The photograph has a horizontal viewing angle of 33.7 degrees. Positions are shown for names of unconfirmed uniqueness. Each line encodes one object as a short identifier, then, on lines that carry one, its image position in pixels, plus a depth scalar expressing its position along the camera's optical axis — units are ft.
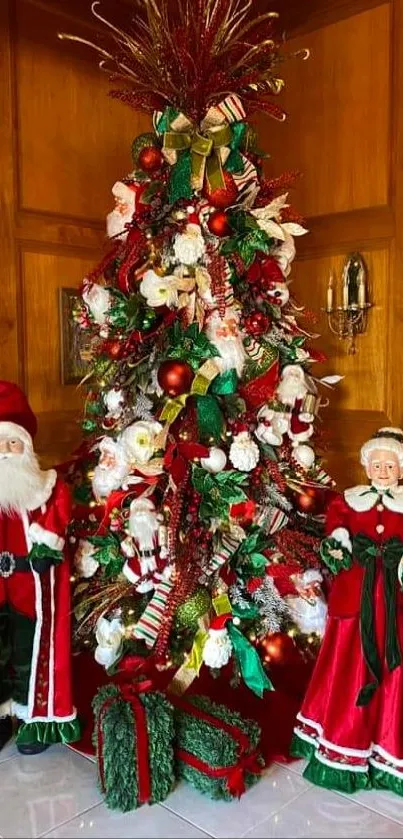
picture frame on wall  8.03
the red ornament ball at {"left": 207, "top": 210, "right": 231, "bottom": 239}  5.72
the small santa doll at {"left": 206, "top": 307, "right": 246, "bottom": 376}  5.70
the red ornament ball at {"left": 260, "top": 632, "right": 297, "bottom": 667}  5.88
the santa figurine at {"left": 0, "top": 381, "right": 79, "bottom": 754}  5.62
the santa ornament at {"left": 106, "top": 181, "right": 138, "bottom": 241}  6.13
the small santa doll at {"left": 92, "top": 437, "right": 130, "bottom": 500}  5.97
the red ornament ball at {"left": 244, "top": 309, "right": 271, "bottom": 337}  5.83
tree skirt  5.87
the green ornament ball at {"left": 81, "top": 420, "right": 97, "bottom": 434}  6.39
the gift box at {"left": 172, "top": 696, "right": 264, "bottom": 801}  5.12
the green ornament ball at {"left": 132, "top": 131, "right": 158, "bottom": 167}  6.05
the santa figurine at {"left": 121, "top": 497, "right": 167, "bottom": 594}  5.65
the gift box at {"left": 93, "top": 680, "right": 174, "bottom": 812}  5.02
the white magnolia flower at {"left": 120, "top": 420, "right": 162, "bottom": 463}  5.68
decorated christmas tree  5.69
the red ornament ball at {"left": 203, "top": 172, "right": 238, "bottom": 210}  5.79
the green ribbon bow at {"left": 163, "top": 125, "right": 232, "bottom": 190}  5.79
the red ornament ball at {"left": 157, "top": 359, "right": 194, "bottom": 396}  5.56
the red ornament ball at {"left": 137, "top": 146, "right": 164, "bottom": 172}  5.88
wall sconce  7.62
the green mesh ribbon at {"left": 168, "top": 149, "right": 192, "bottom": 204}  5.83
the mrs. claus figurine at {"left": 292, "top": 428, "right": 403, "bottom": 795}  5.20
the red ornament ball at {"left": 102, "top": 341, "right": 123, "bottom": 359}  5.83
